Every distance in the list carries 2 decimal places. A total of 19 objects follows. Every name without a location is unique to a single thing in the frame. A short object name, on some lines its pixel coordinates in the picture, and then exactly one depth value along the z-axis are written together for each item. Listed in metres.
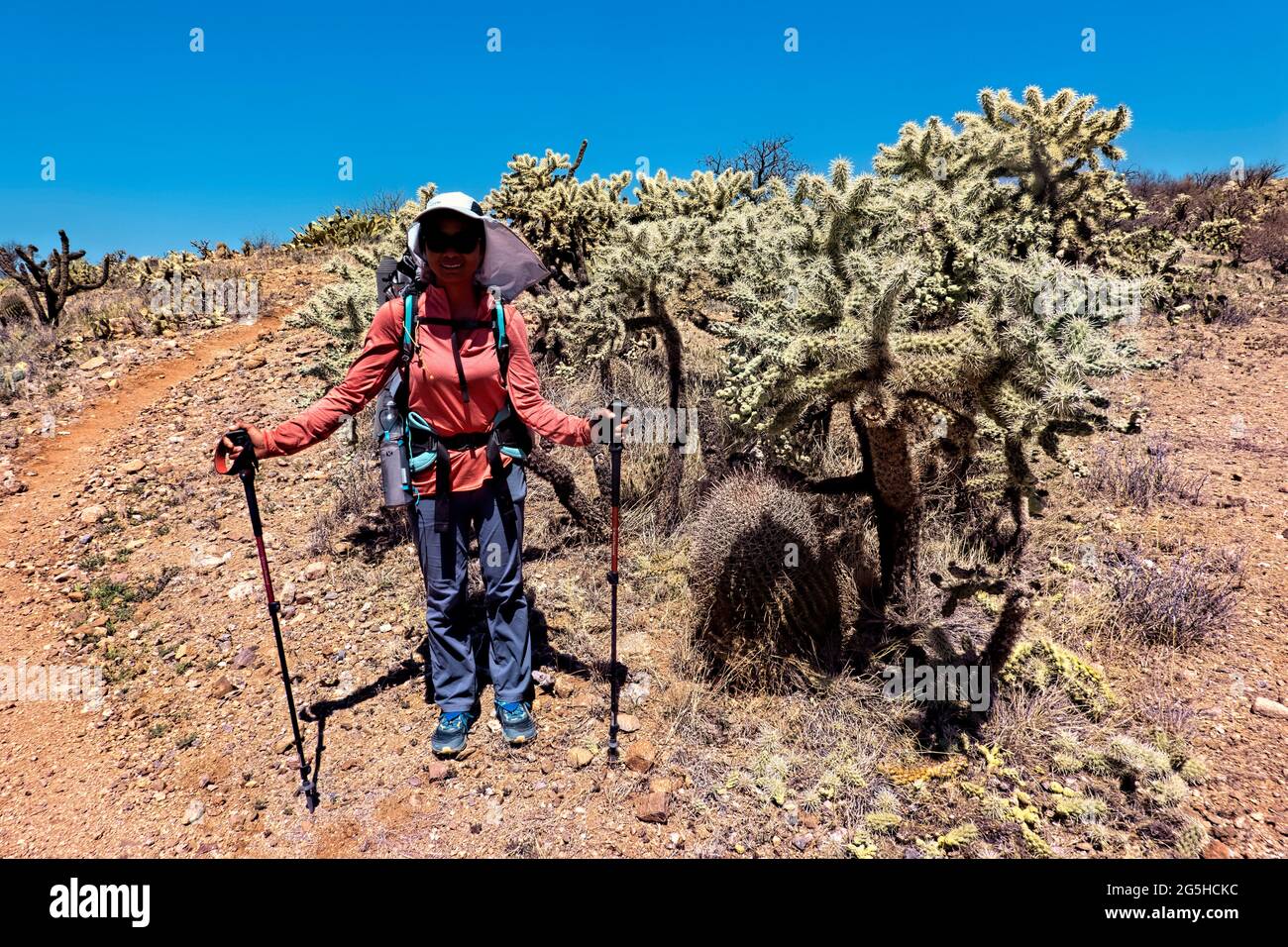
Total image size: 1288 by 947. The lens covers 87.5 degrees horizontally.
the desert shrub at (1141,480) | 4.70
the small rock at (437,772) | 3.05
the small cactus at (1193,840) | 2.49
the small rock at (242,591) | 4.64
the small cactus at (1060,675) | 3.16
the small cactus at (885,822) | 2.71
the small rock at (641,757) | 3.08
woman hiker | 2.86
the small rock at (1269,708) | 2.99
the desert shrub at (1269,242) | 11.60
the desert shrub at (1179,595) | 3.49
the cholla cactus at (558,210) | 7.27
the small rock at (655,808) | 2.81
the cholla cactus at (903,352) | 2.66
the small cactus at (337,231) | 13.41
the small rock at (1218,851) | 2.48
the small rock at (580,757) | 3.14
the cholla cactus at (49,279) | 11.05
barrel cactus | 3.37
